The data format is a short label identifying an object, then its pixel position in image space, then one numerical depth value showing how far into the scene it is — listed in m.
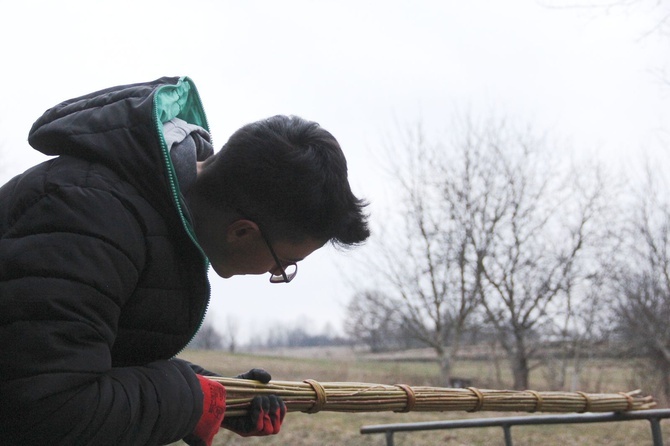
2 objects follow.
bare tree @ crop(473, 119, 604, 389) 13.32
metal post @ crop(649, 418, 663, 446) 2.88
